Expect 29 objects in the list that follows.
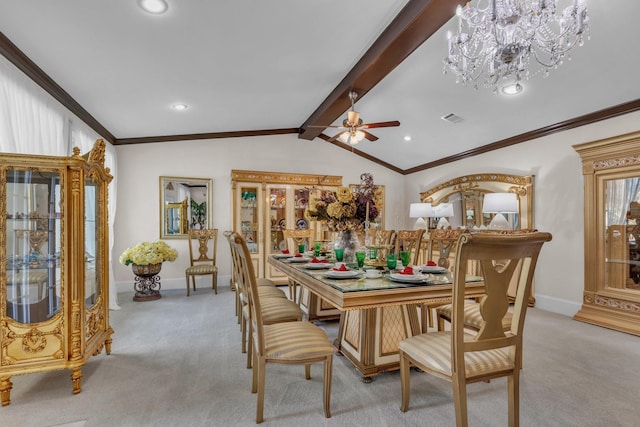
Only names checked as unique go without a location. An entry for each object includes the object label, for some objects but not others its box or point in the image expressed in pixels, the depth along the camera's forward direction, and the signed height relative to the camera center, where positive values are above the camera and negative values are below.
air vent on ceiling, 4.23 +1.30
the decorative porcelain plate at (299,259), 2.78 -0.41
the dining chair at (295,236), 3.94 -0.28
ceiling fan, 3.44 +0.98
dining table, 1.63 -0.46
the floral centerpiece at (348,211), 2.44 +0.02
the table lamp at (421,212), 5.53 +0.02
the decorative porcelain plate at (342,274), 1.93 -0.38
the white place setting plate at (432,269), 2.18 -0.39
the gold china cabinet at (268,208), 5.37 +0.11
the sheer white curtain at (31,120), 2.33 +0.86
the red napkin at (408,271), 1.91 -0.35
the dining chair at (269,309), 2.14 -0.72
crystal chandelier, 1.95 +1.23
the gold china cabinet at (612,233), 3.19 -0.22
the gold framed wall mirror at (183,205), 5.16 +0.16
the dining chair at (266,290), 2.67 -0.73
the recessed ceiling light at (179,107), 3.86 +1.34
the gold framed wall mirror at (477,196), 4.26 +0.28
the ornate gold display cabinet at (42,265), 1.95 -0.32
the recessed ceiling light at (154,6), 2.00 +1.35
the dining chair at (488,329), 1.36 -0.55
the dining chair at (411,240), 2.99 -0.26
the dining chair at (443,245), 2.69 -0.28
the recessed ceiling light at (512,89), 3.31 +1.34
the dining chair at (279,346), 1.69 -0.73
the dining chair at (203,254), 4.78 -0.66
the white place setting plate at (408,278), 1.79 -0.38
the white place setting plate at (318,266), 2.35 -0.39
